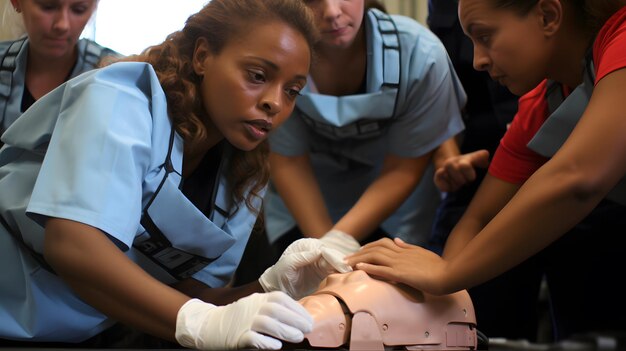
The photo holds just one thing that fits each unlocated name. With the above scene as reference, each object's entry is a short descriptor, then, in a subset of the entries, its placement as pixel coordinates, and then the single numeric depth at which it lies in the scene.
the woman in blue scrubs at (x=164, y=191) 0.94
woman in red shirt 0.96
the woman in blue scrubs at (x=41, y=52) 1.50
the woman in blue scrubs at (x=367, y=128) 1.54
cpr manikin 0.97
